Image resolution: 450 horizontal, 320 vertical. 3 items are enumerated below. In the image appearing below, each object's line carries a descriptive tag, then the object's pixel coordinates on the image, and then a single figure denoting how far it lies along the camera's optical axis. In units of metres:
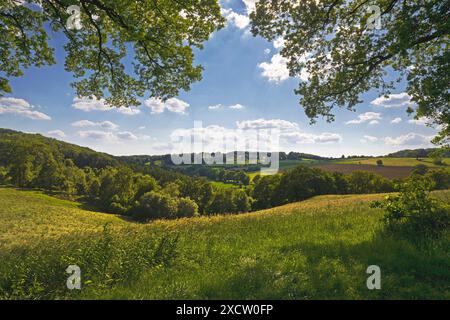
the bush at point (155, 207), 71.38
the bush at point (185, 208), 72.69
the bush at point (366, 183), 68.62
